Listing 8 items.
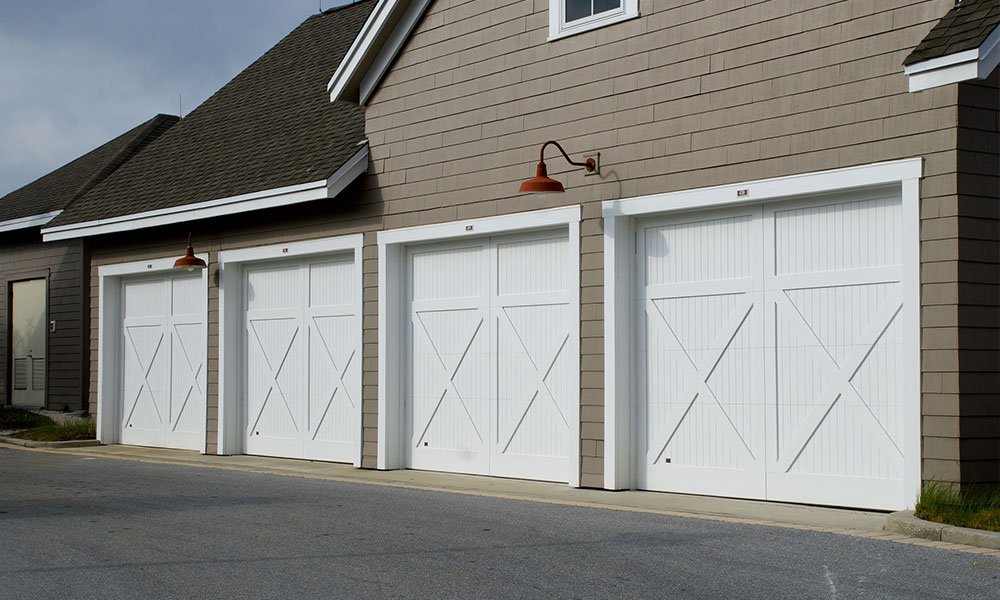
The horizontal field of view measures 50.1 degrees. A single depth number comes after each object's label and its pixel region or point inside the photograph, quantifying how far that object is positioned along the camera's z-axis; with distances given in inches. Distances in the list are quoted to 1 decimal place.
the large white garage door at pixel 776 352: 361.7
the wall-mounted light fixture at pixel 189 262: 601.3
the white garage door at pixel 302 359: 550.9
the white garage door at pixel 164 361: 632.4
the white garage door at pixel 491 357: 461.7
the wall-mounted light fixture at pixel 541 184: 414.3
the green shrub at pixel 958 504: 312.5
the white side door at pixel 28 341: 845.8
